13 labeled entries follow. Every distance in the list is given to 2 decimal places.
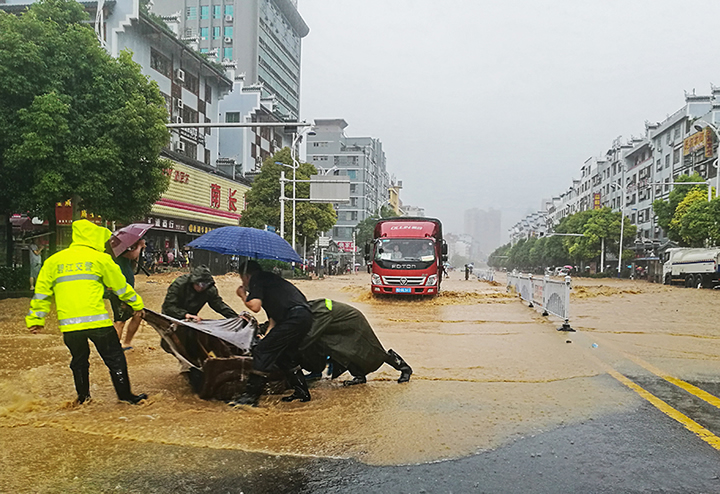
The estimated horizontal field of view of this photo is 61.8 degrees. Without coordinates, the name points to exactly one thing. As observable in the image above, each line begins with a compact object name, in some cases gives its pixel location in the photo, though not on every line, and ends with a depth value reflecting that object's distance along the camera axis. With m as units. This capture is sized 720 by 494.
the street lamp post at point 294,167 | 36.28
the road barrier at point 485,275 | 39.42
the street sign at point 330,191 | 33.66
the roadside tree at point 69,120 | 13.90
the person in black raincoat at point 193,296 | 6.59
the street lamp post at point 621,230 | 58.97
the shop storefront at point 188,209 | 32.47
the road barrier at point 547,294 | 11.88
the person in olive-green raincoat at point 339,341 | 5.68
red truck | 19.75
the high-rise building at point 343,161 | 95.75
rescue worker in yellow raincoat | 5.00
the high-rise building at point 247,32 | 64.31
